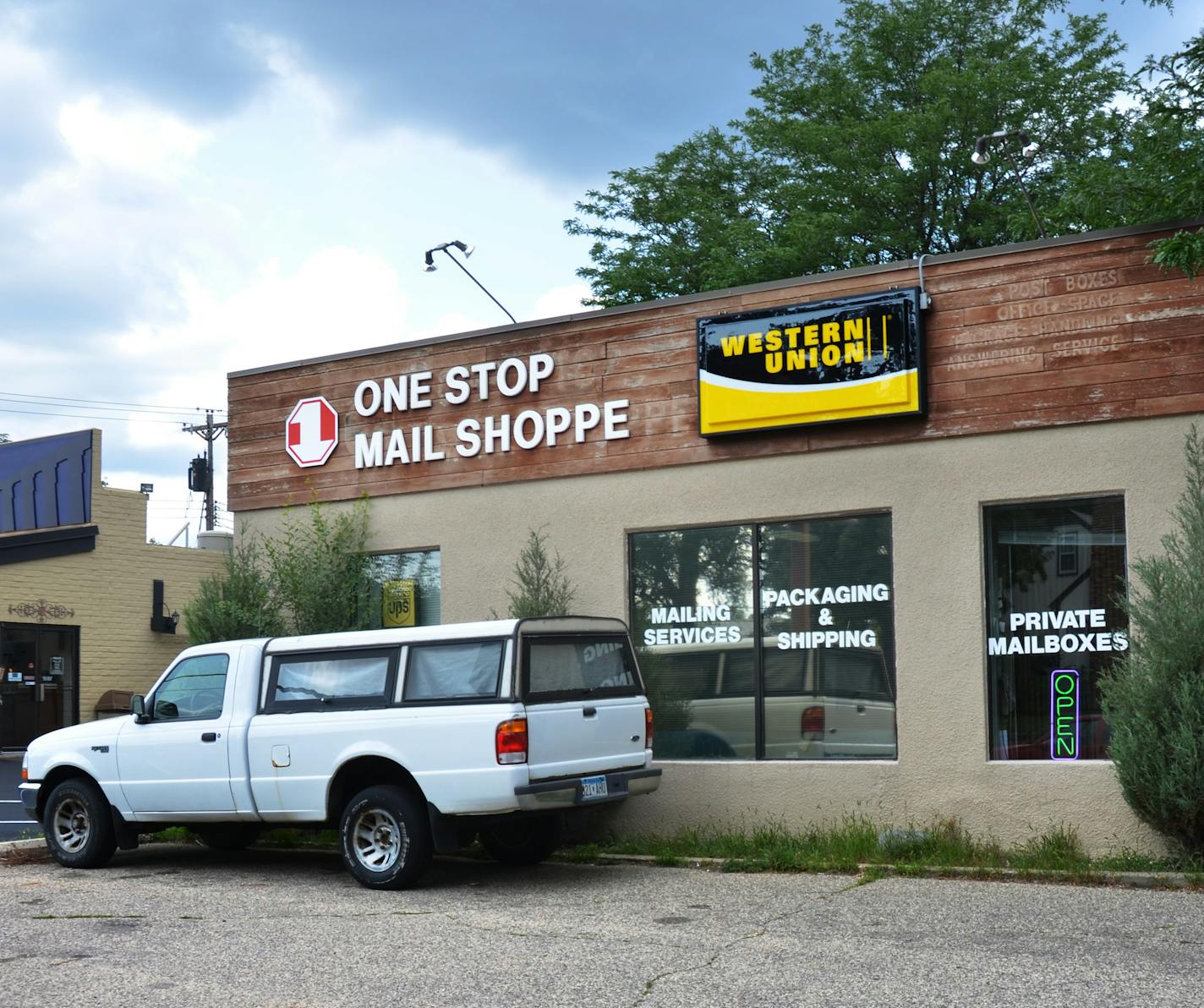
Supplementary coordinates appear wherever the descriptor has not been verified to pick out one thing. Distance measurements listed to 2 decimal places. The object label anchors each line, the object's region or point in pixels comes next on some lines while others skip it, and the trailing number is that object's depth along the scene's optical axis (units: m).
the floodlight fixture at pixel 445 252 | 19.80
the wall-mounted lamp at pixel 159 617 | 27.25
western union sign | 12.00
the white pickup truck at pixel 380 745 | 10.17
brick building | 24.88
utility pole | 55.73
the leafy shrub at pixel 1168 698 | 9.95
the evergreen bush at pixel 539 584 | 13.38
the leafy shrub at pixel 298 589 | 14.58
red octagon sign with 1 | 15.23
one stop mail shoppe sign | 13.73
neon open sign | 11.20
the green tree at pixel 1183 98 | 11.63
